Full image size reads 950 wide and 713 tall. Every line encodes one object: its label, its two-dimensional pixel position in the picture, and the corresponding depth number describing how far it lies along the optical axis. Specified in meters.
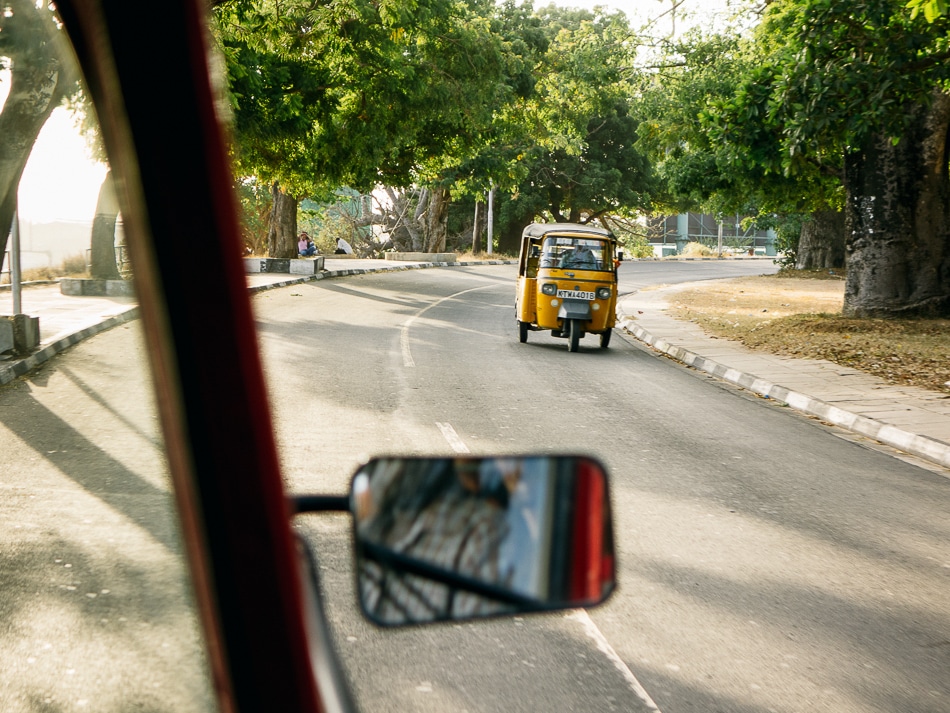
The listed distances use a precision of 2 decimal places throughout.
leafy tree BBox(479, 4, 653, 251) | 30.52
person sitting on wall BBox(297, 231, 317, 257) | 48.19
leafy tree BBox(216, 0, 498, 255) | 17.83
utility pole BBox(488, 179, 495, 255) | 51.43
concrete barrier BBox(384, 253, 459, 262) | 47.19
